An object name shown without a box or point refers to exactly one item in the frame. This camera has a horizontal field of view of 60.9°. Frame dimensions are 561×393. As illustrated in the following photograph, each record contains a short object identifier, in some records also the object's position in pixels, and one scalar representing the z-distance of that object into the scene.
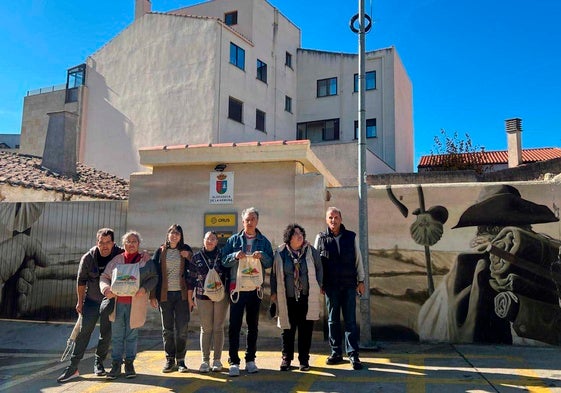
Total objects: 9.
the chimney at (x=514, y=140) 25.39
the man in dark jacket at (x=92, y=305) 5.58
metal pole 6.57
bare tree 27.67
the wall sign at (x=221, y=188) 7.94
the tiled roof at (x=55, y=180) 12.18
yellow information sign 7.86
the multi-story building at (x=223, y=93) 20.95
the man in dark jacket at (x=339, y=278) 5.88
